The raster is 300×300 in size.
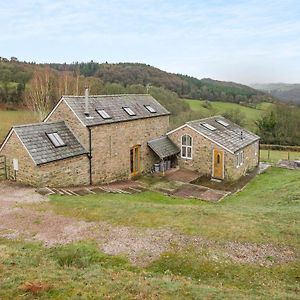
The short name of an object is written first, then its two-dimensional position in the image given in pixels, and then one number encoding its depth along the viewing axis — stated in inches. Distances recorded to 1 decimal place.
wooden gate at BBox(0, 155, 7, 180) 850.1
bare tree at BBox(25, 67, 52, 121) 1702.8
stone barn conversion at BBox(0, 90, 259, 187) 811.4
